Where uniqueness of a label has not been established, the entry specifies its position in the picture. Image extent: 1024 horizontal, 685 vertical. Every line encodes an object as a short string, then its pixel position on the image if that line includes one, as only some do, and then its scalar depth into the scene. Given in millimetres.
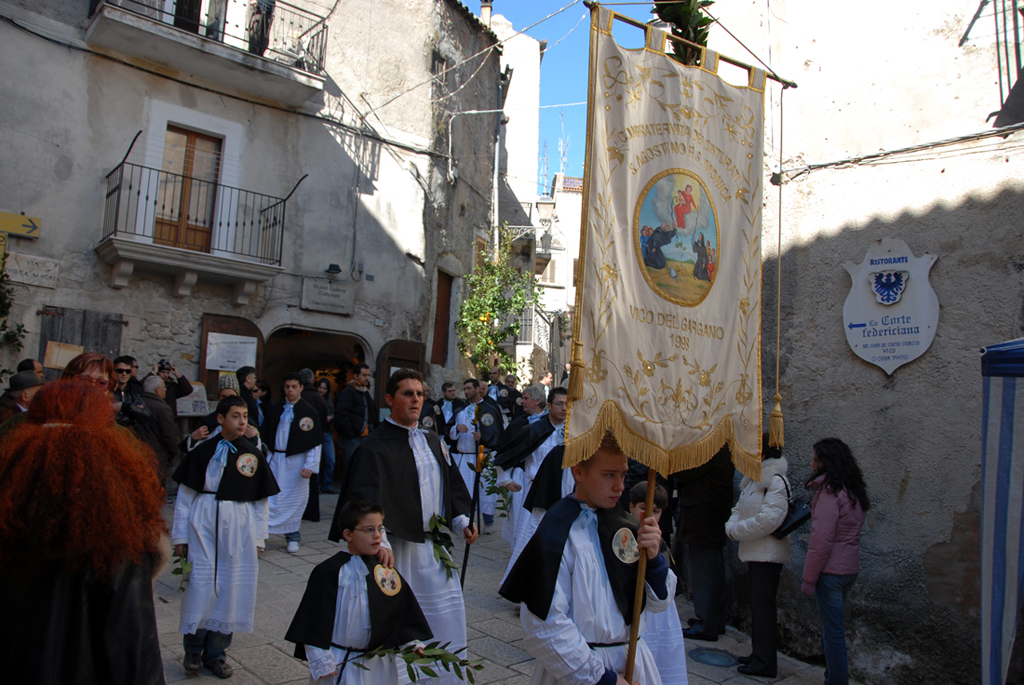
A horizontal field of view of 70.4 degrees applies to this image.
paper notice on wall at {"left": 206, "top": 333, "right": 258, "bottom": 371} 11930
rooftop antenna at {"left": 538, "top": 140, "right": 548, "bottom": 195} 32812
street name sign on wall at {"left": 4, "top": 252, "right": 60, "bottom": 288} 10172
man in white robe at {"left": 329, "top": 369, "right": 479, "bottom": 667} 3879
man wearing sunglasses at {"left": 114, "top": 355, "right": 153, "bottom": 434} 6562
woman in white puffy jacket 5039
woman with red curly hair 2043
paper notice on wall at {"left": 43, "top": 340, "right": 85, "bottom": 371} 10120
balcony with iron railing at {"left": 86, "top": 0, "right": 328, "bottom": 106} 10945
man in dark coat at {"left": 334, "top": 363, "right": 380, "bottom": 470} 9742
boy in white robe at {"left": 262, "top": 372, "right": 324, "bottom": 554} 8133
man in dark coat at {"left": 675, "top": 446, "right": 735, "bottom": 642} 5750
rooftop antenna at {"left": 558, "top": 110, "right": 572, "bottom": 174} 37997
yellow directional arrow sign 10156
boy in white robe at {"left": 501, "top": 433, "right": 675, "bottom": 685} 2453
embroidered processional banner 3082
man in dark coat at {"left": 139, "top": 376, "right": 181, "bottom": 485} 6822
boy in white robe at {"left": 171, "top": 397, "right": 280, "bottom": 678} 4523
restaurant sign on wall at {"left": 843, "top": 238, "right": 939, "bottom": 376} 5270
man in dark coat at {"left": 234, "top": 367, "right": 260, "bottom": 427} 9141
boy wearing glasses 3072
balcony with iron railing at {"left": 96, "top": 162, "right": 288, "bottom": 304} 10945
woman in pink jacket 4641
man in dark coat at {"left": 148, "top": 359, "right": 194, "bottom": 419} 9781
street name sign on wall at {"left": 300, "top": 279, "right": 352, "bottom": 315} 13196
